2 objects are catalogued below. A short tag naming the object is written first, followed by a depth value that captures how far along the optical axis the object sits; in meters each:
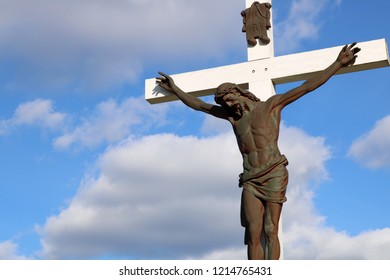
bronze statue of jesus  9.60
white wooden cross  11.13
